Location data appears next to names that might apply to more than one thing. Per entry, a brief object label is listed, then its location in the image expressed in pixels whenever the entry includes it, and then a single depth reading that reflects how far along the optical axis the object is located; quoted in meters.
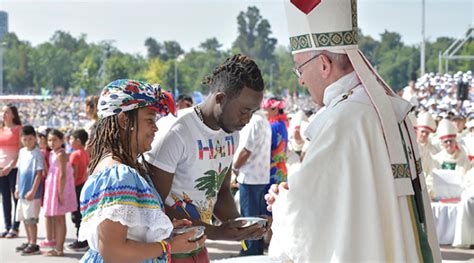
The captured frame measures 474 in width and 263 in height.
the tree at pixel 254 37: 118.31
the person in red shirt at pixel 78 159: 8.77
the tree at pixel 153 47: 119.75
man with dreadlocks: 3.45
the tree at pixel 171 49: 122.12
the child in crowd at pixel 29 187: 8.76
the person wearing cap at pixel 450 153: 10.01
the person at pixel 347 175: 2.61
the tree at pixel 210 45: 122.81
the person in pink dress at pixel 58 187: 8.43
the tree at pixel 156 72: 86.49
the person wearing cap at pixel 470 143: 10.12
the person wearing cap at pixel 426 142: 9.84
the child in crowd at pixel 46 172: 8.83
